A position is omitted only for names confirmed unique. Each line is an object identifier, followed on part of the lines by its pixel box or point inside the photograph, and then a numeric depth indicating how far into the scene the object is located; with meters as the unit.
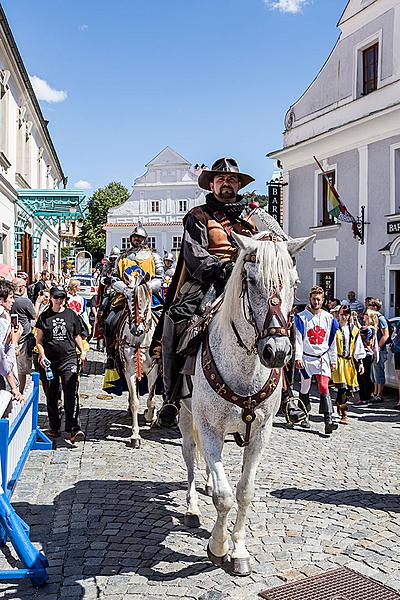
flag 15.29
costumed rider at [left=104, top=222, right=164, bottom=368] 8.30
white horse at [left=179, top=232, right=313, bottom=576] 3.39
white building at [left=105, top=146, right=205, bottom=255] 52.09
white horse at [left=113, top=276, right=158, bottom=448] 7.92
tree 62.09
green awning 19.28
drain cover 3.87
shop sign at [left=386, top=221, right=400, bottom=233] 14.09
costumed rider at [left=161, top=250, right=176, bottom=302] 12.22
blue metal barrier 4.00
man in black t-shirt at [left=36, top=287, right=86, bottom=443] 7.66
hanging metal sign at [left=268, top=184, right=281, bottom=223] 19.95
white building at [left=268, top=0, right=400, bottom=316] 14.59
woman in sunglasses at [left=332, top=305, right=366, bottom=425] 9.49
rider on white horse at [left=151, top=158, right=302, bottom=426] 4.40
